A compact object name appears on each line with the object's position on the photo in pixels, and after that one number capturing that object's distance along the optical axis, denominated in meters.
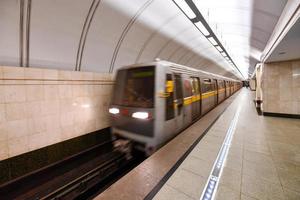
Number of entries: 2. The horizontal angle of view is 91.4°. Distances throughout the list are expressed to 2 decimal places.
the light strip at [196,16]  3.64
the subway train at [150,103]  3.40
